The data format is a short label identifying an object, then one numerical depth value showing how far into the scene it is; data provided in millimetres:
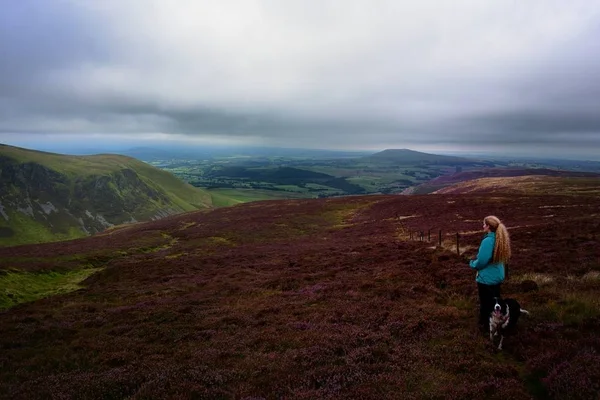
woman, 11188
